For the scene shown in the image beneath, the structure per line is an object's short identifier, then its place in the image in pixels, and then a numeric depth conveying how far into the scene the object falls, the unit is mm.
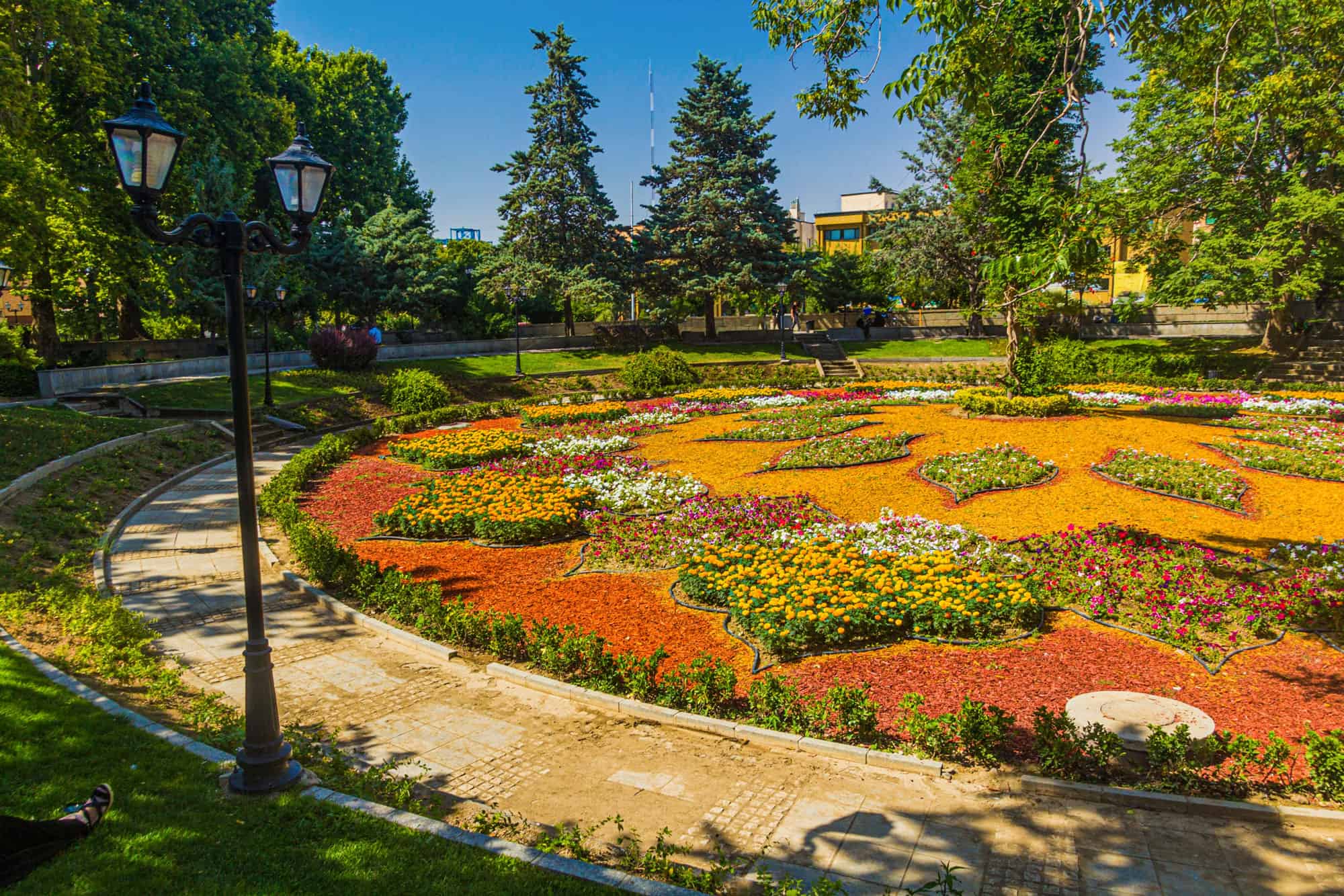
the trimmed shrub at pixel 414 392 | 27656
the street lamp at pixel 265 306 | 24953
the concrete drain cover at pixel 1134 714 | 6125
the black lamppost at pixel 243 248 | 5617
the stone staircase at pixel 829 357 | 38250
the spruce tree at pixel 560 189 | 42688
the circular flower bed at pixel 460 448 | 18875
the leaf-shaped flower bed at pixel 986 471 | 14516
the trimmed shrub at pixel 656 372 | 32344
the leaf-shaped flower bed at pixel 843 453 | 17266
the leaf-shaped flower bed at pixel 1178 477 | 12984
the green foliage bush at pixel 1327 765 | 5449
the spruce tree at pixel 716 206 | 42719
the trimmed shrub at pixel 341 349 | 31797
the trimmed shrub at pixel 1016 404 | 21234
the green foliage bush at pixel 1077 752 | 5914
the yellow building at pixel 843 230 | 82812
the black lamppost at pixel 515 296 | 41412
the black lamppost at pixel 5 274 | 18359
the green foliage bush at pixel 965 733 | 6195
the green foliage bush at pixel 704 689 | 7254
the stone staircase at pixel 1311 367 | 28719
